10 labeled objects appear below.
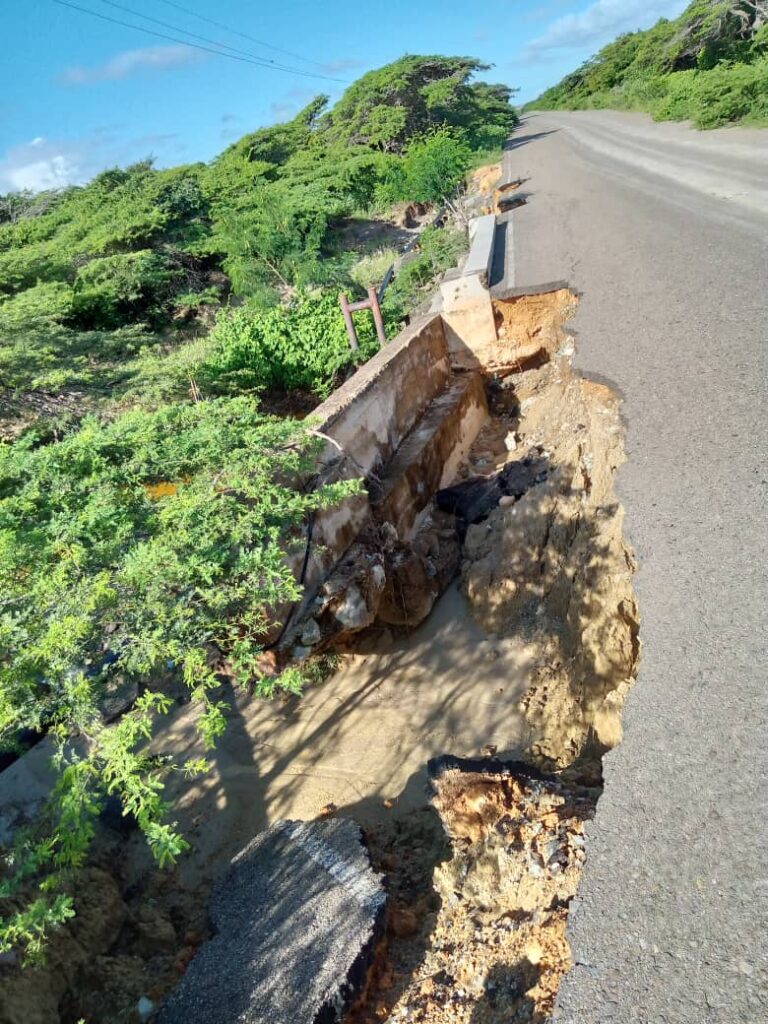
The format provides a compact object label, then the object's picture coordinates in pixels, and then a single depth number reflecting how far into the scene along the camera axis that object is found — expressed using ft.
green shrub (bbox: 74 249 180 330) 46.60
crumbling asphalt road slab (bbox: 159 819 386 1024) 10.98
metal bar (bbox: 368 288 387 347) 29.37
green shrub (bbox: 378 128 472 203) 67.15
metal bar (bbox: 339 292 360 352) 29.25
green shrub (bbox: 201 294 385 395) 34.22
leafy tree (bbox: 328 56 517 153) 95.35
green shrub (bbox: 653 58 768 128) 51.11
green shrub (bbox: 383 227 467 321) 39.24
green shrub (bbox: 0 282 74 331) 33.84
